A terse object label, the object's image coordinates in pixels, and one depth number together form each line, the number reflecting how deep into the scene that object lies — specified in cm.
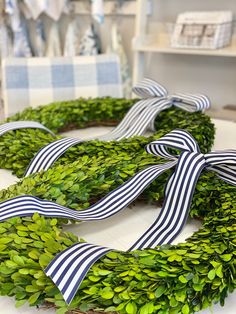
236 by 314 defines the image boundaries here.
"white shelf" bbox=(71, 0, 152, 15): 213
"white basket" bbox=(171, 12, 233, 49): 173
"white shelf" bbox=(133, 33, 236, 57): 175
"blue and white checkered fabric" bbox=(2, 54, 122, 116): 153
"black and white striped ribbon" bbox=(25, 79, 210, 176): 106
